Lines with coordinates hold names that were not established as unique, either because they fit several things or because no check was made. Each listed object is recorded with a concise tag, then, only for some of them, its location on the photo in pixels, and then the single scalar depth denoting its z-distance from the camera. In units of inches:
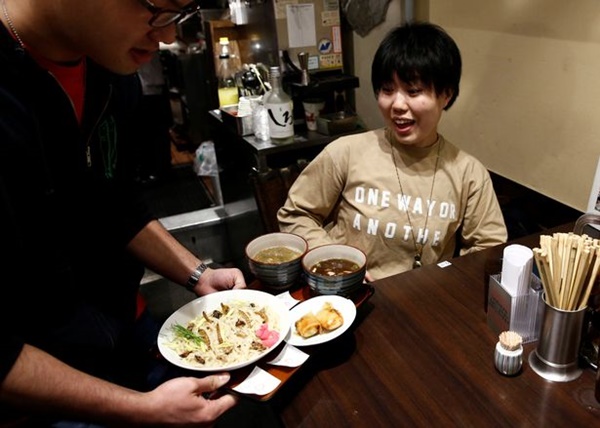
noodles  43.6
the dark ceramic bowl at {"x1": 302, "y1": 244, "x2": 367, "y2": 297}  49.5
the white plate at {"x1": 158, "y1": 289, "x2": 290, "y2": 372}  42.2
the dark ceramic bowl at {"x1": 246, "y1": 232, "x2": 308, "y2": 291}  51.5
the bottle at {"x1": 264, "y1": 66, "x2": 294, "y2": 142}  99.8
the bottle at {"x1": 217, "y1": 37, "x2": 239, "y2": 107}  121.6
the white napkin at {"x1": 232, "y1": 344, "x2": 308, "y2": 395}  39.9
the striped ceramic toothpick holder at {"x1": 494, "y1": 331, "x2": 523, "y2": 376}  40.6
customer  65.4
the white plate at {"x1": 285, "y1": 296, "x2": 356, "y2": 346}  44.5
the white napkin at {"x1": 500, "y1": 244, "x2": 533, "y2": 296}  42.2
